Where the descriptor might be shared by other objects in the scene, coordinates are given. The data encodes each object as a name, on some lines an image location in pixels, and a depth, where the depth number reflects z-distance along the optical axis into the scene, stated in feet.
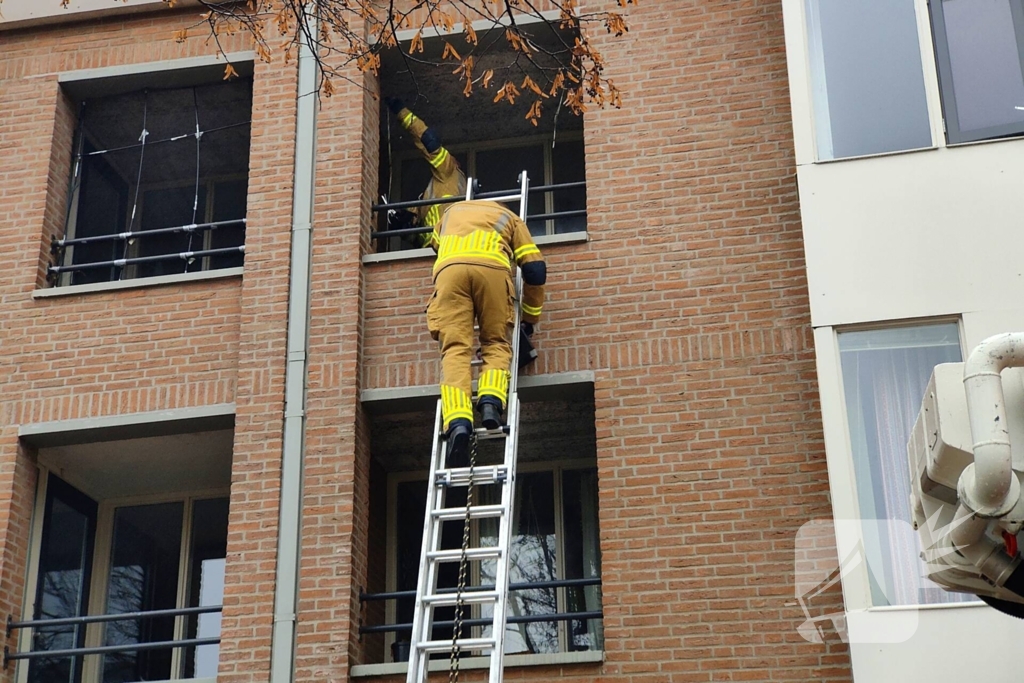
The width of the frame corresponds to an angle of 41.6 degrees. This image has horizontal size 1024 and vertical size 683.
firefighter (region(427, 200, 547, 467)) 27.86
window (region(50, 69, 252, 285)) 38.45
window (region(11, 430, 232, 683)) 35.60
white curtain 26.76
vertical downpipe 29.84
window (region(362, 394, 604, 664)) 34.55
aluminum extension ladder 23.72
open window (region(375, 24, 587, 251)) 37.78
